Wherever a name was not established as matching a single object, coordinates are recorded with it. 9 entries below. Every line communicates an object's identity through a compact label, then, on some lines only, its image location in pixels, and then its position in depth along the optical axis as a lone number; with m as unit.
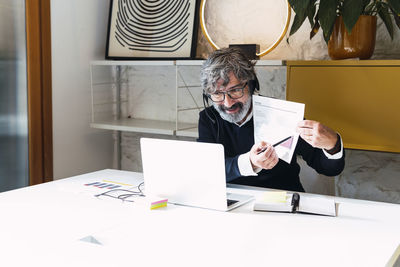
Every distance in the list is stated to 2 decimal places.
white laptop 1.68
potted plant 2.23
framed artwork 3.21
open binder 1.69
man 2.08
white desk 1.24
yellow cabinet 2.26
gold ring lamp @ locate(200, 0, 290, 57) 2.96
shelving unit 3.06
